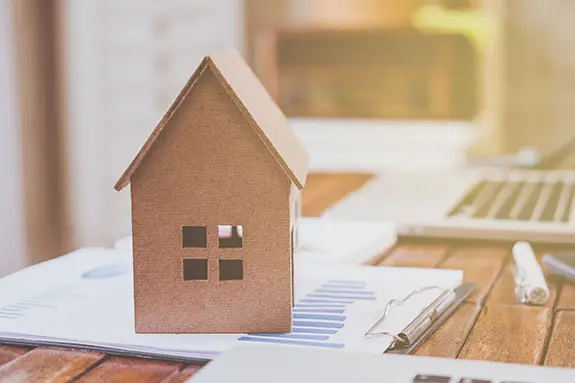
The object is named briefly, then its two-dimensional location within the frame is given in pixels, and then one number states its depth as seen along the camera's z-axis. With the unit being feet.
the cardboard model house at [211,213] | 2.77
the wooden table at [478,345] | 2.63
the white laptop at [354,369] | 2.49
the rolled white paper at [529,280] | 3.09
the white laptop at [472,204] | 3.81
